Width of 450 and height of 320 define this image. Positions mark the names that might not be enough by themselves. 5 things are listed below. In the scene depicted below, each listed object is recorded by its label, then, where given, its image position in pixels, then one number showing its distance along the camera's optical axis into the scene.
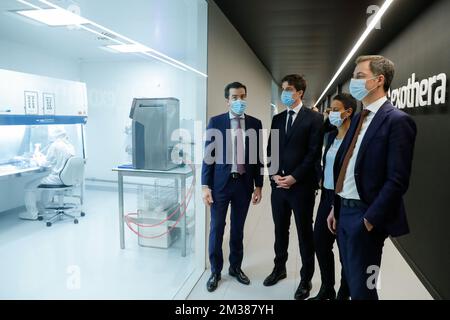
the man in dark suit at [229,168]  2.65
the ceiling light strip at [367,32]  3.25
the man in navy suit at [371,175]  1.66
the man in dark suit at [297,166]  2.53
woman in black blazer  2.39
